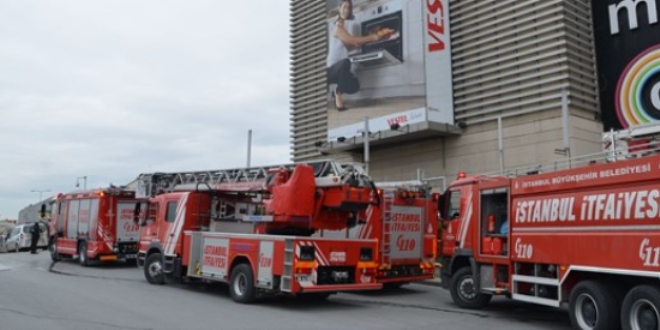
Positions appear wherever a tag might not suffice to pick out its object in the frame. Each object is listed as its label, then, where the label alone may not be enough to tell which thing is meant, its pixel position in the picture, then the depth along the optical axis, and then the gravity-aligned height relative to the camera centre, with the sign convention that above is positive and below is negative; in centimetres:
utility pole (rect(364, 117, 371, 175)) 1996 +373
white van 3353 +47
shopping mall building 1923 +627
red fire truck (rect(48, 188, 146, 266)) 2123 +75
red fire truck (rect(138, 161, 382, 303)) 1179 +41
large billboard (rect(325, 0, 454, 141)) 2270 +764
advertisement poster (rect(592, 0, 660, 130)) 1836 +623
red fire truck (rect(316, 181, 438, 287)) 1392 +46
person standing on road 2998 +43
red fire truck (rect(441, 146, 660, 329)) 789 +16
